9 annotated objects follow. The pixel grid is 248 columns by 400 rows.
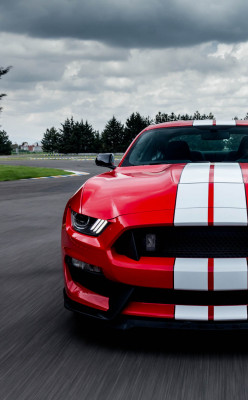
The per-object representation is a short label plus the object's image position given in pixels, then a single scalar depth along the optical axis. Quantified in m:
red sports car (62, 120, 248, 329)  2.59
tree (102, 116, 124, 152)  114.00
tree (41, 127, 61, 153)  137.25
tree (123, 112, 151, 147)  117.19
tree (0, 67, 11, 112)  29.06
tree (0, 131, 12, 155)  132.75
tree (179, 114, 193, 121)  118.16
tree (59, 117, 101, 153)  114.56
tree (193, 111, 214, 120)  105.14
